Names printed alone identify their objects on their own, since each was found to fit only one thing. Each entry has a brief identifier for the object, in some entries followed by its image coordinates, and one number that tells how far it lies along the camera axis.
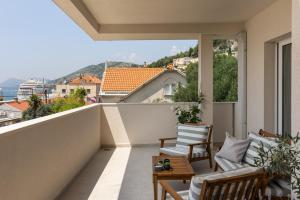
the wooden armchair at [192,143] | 3.41
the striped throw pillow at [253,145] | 2.40
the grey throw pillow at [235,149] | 2.75
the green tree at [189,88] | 5.27
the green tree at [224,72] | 5.09
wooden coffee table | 2.48
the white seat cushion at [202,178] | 1.57
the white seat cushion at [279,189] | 2.02
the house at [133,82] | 7.69
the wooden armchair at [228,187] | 1.53
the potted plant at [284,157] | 1.35
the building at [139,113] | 2.03
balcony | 1.89
